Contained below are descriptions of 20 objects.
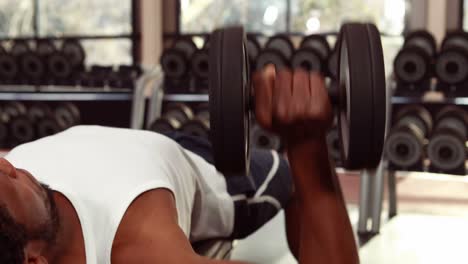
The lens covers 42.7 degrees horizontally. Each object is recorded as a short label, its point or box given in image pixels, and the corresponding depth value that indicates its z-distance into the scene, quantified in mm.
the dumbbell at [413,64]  2684
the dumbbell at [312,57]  2939
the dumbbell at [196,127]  2859
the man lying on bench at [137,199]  859
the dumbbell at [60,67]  3561
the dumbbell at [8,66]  3686
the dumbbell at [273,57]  3012
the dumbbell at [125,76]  3439
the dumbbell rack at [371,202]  2309
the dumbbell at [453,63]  2618
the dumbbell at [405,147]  2459
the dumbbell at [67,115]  3590
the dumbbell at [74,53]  3602
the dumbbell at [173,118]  2977
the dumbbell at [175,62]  3227
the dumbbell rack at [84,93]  3225
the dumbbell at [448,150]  2410
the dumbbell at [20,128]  3512
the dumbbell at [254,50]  3107
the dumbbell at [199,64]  3172
